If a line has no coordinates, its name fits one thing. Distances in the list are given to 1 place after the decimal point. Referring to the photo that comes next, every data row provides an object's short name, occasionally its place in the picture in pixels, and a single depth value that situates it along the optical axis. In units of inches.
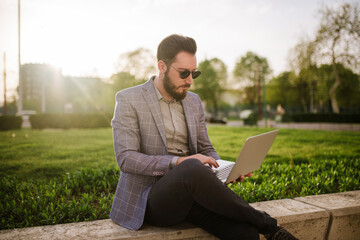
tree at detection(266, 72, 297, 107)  2133.6
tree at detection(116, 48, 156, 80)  661.7
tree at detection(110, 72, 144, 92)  566.1
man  81.4
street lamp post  855.1
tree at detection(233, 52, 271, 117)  2143.2
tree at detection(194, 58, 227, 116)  1876.2
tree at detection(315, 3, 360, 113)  852.0
